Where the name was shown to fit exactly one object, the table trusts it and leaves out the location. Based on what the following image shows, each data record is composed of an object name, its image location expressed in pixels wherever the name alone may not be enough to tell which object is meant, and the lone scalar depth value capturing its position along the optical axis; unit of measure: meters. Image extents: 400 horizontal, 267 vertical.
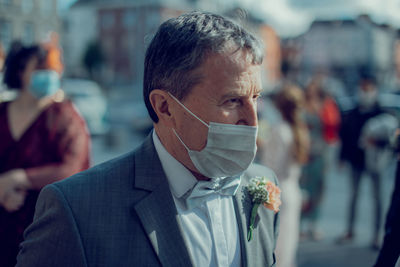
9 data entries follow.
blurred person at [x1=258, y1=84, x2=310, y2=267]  4.36
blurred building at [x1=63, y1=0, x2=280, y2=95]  27.23
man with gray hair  1.50
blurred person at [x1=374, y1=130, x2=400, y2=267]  1.73
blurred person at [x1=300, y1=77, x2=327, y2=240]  6.09
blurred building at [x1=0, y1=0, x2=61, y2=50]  27.25
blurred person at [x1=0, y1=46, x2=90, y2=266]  2.57
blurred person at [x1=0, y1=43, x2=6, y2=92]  3.13
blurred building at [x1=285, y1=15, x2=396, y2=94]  59.37
